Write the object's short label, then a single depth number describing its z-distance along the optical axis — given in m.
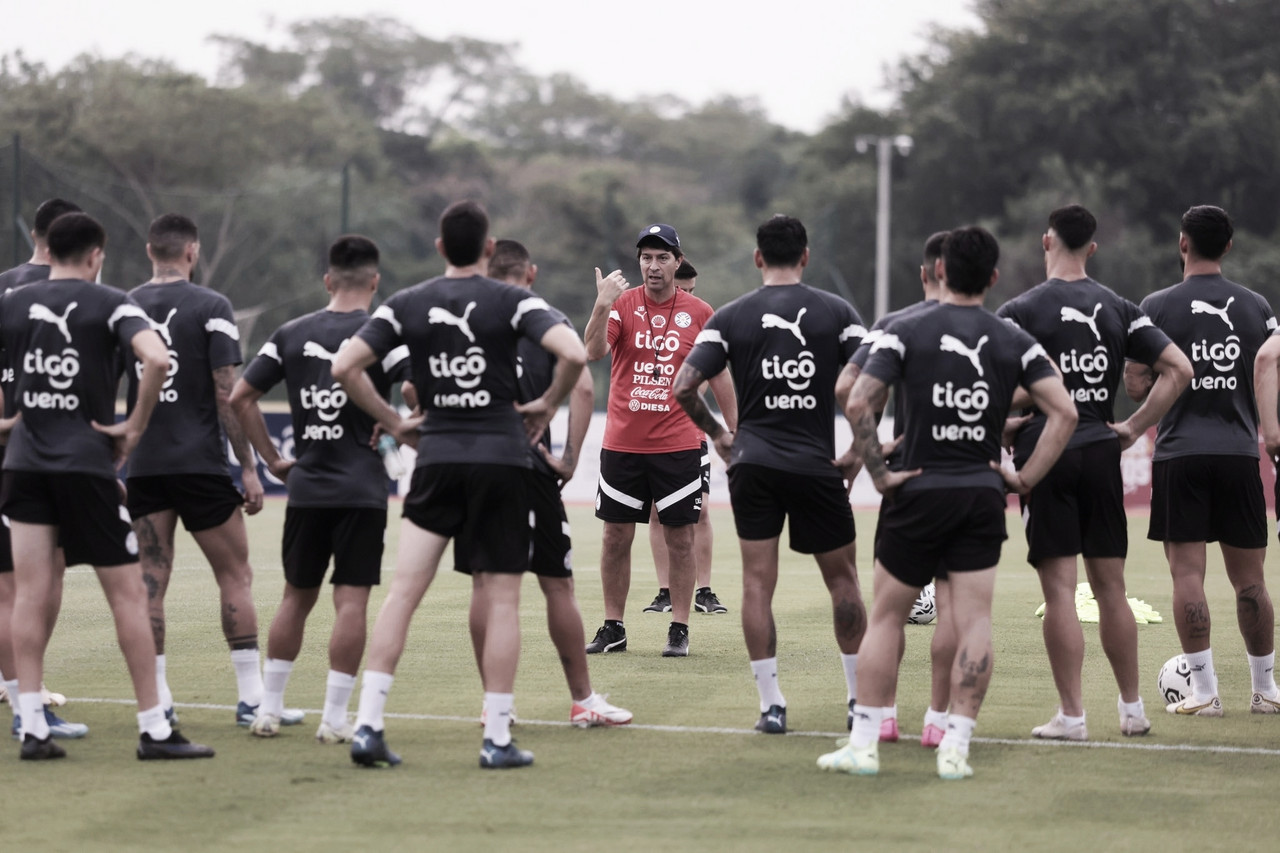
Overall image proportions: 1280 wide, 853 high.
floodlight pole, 82.83
